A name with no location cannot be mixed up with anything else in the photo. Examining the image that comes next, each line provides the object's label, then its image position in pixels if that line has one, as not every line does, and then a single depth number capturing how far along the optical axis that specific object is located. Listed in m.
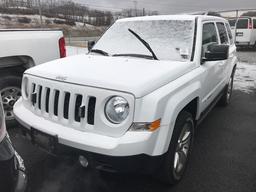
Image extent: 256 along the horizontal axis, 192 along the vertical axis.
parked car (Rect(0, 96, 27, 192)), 1.28
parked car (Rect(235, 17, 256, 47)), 11.71
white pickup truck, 2.91
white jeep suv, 1.69
